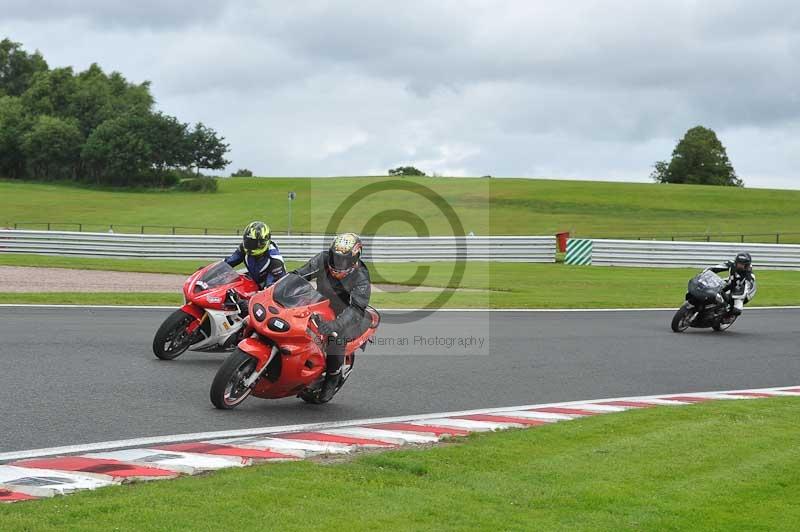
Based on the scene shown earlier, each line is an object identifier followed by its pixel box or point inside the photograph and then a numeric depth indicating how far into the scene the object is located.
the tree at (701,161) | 137.38
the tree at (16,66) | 151.25
